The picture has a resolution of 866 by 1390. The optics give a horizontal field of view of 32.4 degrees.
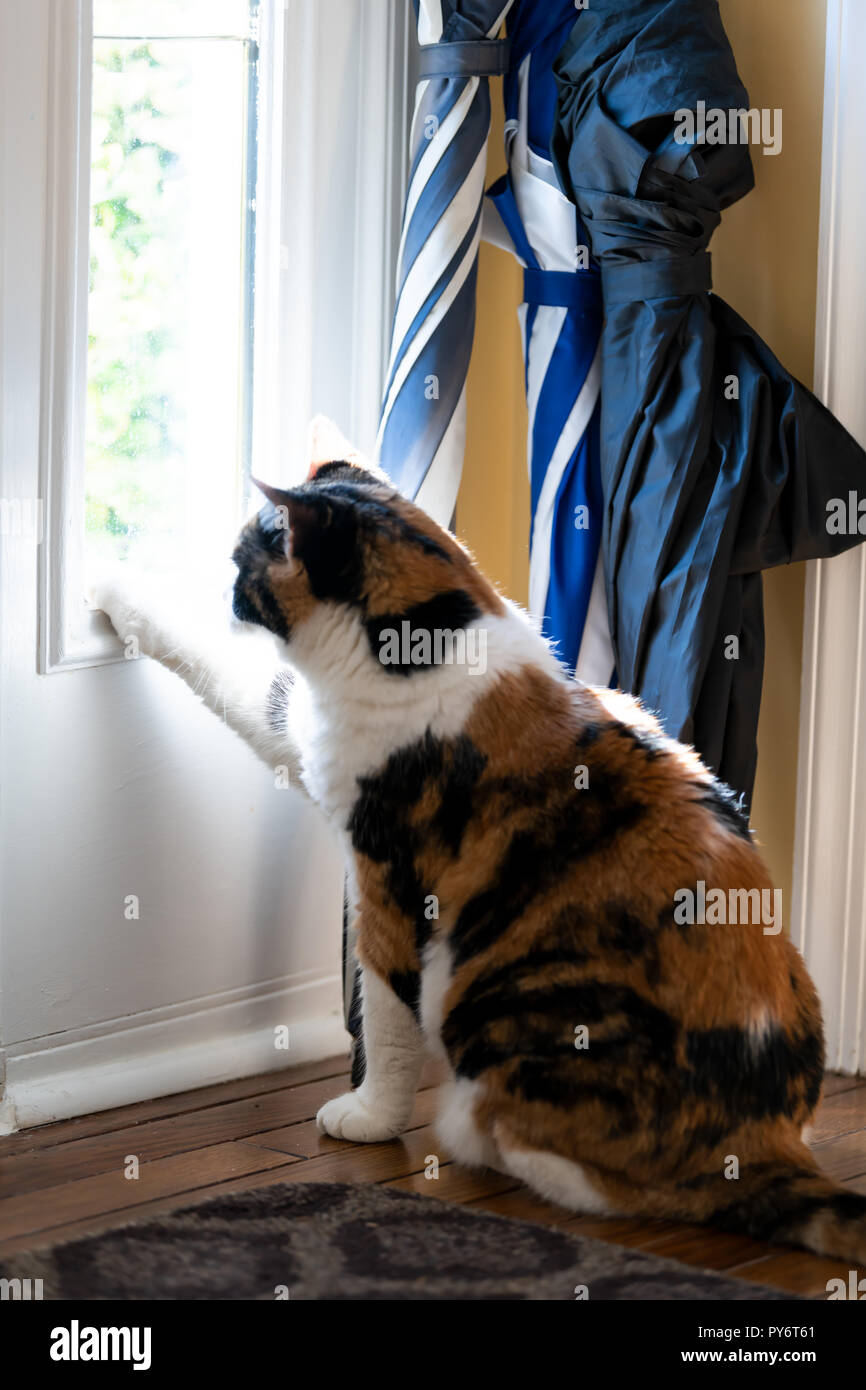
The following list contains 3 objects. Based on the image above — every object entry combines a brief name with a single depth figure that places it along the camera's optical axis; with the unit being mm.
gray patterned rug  1407
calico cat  1531
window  1877
